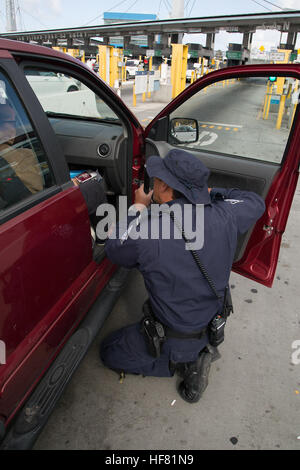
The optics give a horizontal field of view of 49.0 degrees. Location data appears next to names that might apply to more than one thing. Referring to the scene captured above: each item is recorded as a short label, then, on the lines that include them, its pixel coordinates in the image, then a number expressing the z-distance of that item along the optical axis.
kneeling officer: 1.58
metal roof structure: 29.17
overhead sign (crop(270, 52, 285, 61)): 10.50
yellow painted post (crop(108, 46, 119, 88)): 15.33
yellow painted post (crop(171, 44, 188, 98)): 15.65
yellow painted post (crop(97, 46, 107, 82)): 14.84
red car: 1.41
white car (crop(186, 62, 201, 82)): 28.77
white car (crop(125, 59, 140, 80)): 34.55
